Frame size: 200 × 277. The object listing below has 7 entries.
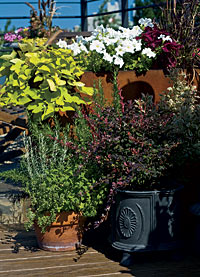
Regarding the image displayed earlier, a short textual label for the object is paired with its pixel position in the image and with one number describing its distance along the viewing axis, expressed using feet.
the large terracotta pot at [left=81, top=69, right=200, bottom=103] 11.66
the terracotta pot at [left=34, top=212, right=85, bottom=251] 9.70
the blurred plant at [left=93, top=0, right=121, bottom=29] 79.22
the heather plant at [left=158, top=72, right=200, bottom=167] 9.42
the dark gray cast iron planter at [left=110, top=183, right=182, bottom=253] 8.81
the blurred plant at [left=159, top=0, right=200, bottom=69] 11.63
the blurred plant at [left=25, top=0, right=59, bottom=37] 19.62
